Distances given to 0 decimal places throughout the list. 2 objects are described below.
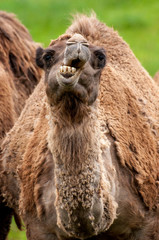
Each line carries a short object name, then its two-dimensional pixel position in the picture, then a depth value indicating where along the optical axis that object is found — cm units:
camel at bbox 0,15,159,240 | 1022
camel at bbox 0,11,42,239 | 1453
